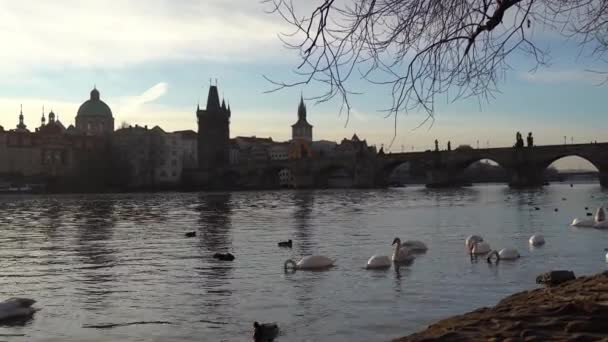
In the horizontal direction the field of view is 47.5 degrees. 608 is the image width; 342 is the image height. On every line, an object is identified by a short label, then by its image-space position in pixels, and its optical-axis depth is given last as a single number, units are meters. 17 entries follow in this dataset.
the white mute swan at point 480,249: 15.98
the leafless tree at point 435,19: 5.98
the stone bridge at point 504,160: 79.50
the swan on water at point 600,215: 24.44
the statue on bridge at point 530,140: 92.31
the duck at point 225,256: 16.28
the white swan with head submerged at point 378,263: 14.16
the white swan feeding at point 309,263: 14.14
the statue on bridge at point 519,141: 89.20
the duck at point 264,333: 8.20
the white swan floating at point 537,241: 18.33
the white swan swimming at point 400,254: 14.97
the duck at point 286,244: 19.24
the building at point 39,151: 123.75
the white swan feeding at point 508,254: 15.02
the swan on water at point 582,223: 24.30
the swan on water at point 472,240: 17.11
